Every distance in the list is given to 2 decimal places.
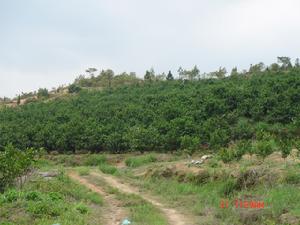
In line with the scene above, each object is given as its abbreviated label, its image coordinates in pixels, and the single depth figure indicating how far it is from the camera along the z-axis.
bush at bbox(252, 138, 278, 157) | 17.44
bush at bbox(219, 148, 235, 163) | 18.38
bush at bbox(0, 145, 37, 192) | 14.38
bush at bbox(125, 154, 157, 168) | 27.38
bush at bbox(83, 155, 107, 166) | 30.67
